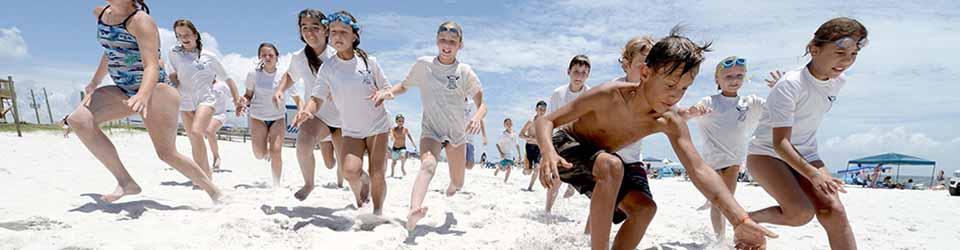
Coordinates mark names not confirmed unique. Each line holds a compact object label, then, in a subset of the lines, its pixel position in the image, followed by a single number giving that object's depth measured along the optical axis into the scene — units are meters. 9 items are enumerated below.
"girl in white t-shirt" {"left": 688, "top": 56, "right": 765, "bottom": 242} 4.37
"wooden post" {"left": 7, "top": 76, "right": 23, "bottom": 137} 12.58
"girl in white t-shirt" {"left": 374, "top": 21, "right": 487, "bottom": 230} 4.36
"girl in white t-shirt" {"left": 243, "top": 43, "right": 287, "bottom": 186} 5.95
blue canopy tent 24.42
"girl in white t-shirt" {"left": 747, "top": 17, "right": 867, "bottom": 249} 2.94
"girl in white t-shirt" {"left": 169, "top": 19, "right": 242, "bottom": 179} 5.76
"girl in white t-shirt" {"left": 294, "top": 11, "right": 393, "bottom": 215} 4.18
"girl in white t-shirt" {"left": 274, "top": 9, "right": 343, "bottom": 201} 4.64
